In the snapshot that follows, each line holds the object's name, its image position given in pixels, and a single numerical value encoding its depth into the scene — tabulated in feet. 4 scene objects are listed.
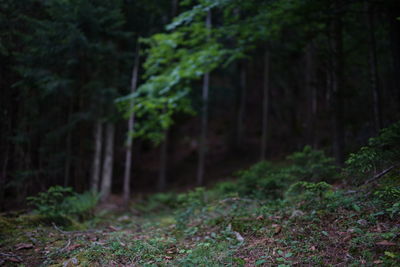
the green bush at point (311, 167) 17.79
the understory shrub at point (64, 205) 19.62
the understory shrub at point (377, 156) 13.52
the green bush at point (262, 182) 20.35
